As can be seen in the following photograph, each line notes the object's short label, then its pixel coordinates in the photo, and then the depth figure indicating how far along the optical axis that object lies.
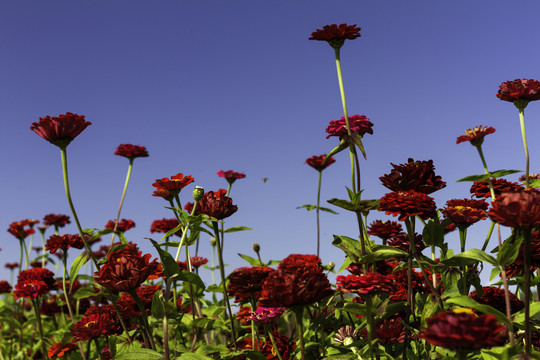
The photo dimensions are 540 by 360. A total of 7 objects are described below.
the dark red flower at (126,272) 2.25
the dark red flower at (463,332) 1.31
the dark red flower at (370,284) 2.04
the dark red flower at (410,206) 2.22
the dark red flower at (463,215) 2.57
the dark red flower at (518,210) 1.67
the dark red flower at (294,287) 1.81
